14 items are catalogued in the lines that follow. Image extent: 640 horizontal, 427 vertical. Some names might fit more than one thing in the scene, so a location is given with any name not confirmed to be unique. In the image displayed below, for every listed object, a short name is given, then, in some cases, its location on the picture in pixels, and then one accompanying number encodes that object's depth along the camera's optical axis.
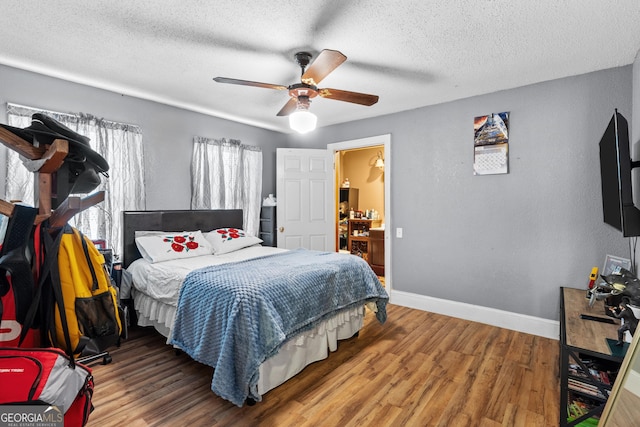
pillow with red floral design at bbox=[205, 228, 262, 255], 3.68
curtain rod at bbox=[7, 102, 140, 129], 2.78
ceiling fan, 2.07
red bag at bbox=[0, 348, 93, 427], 0.91
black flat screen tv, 1.92
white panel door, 4.67
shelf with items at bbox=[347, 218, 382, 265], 6.31
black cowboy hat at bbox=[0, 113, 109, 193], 1.09
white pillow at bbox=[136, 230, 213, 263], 3.19
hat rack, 1.06
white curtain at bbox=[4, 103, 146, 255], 2.86
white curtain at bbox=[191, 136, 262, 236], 4.08
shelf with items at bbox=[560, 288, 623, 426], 1.68
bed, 1.99
